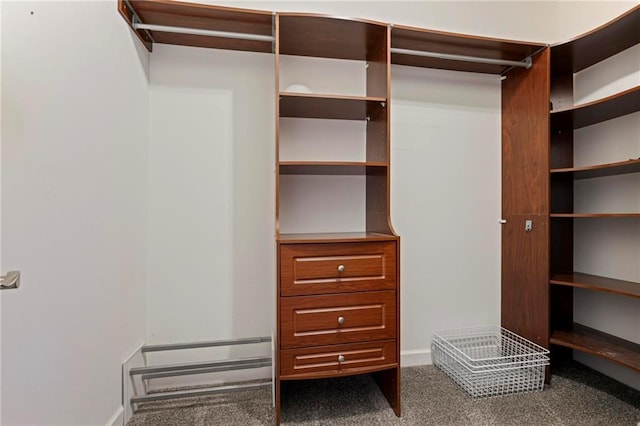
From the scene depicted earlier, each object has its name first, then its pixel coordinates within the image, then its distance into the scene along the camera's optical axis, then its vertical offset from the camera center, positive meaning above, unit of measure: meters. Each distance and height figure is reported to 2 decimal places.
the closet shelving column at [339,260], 1.49 -0.23
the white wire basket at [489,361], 1.76 -0.88
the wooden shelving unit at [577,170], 1.64 +0.24
